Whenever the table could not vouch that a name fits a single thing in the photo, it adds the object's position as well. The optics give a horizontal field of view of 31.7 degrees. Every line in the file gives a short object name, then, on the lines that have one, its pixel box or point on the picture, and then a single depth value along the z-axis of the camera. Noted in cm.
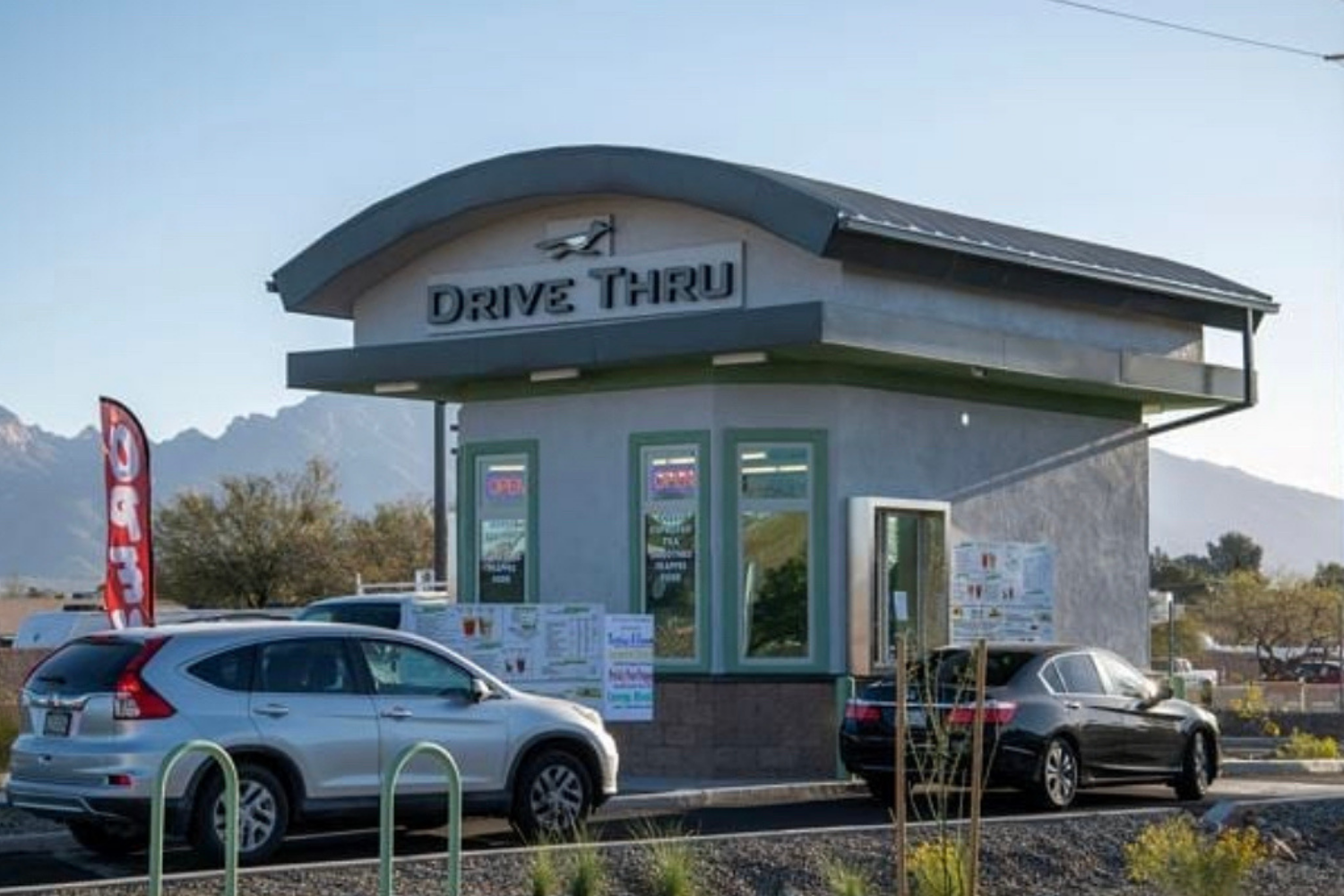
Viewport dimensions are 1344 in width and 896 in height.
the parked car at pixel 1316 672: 6178
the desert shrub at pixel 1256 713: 3086
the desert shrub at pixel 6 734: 2391
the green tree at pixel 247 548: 5653
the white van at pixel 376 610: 2323
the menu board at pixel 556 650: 2284
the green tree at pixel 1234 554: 10294
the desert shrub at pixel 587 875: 1379
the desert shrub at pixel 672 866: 1409
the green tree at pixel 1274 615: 7044
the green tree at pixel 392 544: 5828
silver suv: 1541
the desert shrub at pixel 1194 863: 1368
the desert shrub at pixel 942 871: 1300
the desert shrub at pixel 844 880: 1293
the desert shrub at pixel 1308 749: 2675
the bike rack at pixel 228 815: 1121
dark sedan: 2022
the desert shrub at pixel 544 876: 1376
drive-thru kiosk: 2358
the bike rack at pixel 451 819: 1154
